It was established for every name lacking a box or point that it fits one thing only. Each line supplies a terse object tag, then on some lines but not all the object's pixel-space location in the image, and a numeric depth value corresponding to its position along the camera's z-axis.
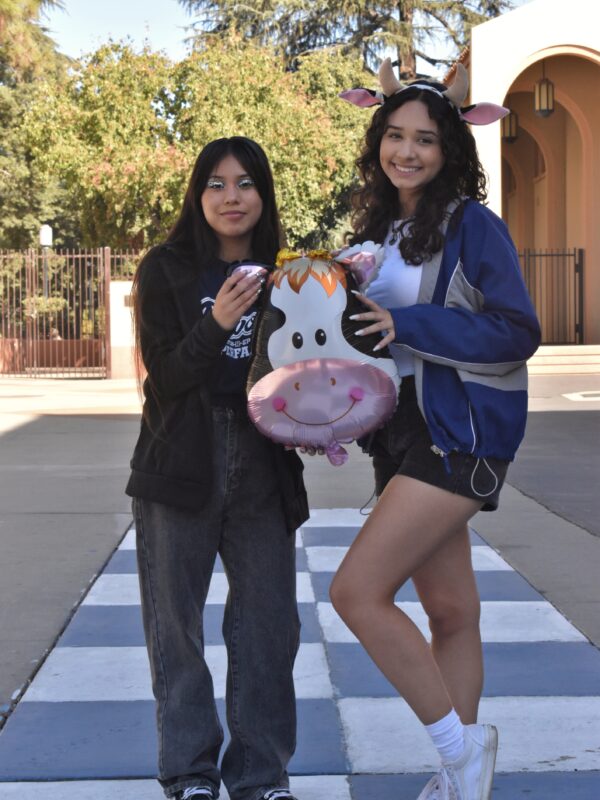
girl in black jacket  3.13
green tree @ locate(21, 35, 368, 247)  26.50
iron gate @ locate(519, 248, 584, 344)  24.92
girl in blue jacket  2.91
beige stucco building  22.45
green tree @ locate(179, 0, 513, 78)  34.38
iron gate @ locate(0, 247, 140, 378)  23.20
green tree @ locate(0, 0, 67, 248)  34.06
